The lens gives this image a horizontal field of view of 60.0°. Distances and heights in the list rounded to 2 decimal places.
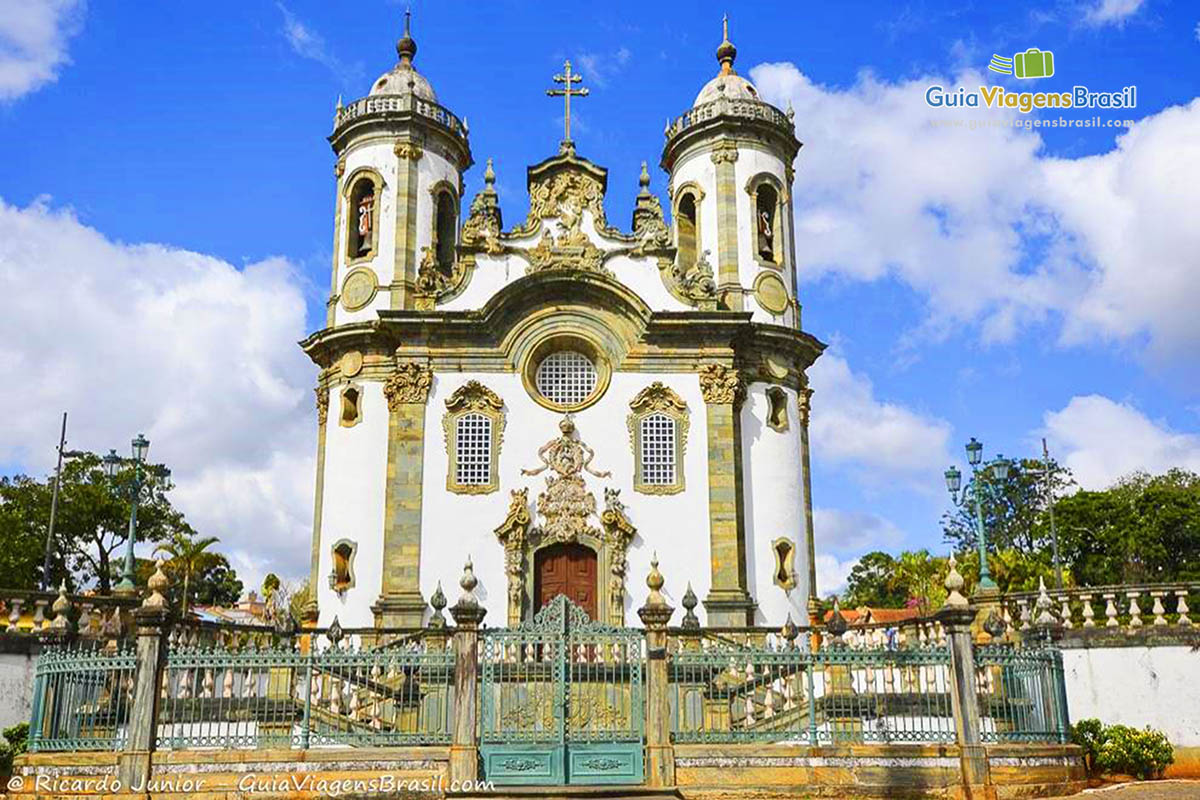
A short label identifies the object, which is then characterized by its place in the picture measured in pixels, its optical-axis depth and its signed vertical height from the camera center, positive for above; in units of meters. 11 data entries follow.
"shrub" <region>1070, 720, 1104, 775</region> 17.48 -1.10
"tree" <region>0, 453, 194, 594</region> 38.56 +6.35
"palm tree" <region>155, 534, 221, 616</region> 44.56 +5.23
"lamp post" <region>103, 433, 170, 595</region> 17.97 +3.62
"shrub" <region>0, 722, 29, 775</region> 16.38 -0.97
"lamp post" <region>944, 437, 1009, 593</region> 20.27 +3.83
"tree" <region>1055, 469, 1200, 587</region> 42.97 +5.64
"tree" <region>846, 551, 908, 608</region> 61.41 +5.44
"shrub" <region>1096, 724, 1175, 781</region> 17.42 -1.36
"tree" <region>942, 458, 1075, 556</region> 52.72 +8.24
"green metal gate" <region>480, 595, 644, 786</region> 12.95 -0.33
